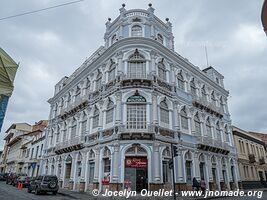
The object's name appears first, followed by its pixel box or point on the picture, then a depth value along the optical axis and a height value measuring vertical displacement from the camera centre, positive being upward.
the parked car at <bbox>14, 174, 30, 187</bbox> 25.58 +0.10
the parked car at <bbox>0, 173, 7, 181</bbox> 39.03 +0.77
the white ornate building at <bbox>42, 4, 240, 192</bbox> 16.80 +5.42
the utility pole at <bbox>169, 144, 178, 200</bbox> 12.35 +1.57
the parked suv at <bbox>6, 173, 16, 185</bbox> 29.17 +0.23
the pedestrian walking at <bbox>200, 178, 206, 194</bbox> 18.35 -0.24
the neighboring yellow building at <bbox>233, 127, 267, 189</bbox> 28.20 +3.06
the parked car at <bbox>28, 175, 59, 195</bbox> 17.94 -0.22
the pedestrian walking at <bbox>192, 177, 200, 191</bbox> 18.04 -0.09
